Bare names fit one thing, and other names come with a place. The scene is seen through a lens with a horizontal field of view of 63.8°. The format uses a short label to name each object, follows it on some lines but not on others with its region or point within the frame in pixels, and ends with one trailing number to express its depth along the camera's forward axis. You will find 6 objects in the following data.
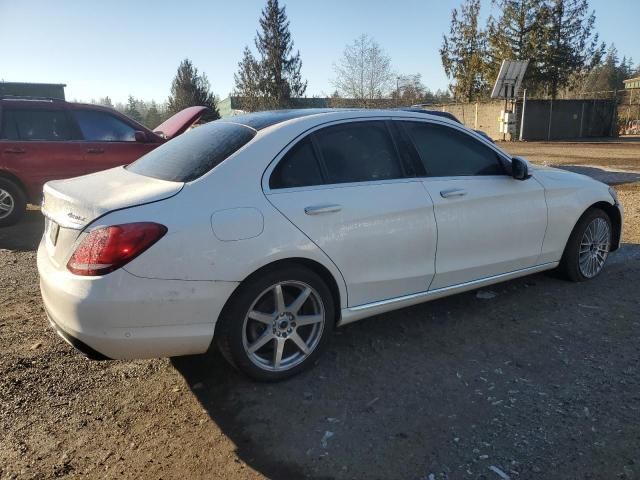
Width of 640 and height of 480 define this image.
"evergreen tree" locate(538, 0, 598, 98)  34.97
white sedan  2.65
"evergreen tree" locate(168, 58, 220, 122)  49.94
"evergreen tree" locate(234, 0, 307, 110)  45.28
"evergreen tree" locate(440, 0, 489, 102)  39.34
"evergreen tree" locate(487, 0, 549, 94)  35.00
